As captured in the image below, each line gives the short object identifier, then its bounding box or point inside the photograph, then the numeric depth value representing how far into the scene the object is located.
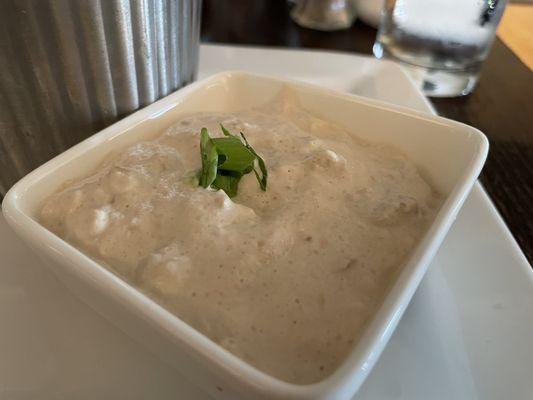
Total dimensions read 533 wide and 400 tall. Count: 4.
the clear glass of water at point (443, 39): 0.22
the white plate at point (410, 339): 0.10
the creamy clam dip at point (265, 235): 0.09
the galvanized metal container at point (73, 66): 0.12
